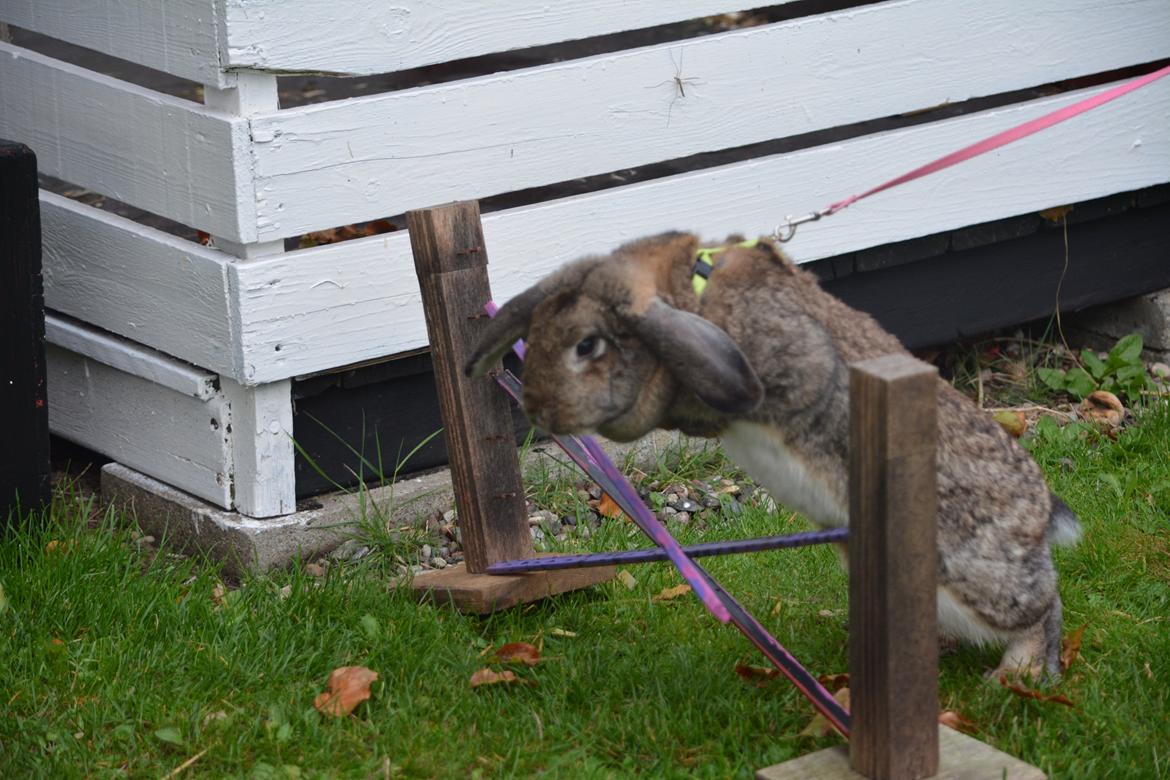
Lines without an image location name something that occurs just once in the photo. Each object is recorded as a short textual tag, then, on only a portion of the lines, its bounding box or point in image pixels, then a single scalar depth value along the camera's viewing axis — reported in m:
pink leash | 2.68
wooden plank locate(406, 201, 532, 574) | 3.24
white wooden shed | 3.49
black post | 3.55
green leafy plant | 4.88
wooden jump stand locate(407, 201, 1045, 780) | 2.26
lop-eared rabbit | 2.57
